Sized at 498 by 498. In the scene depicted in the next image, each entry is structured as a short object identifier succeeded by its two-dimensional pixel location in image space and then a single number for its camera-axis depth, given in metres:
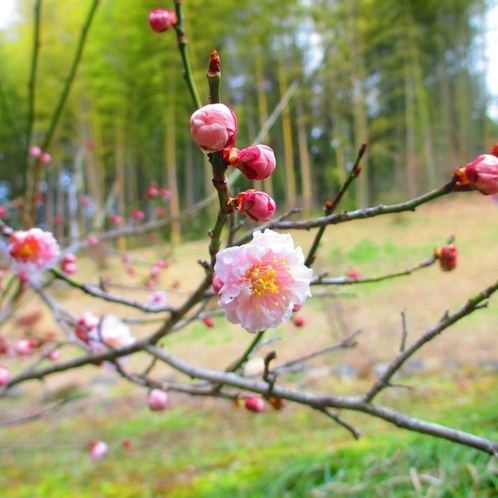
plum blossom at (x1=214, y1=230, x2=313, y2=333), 0.18
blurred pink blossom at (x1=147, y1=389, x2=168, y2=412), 0.35
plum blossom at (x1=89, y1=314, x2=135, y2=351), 0.40
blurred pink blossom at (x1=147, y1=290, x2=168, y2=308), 0.59
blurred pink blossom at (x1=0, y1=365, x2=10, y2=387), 0.34
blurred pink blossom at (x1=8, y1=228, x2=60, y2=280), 0.27
